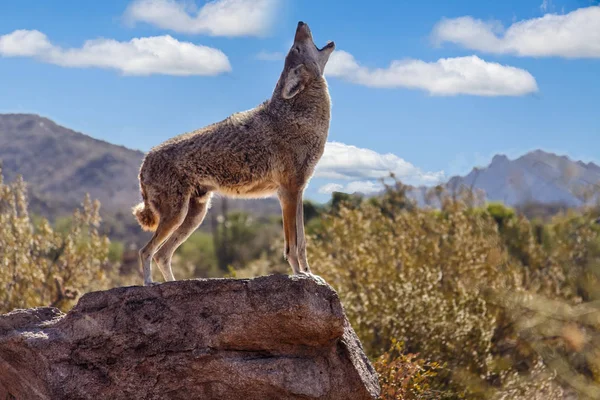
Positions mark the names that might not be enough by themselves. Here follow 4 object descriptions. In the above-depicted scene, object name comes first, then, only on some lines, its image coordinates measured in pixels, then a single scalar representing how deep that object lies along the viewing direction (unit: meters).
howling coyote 16.52
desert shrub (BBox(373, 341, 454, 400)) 19.70
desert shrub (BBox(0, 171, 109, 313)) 32.59
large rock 15.26
